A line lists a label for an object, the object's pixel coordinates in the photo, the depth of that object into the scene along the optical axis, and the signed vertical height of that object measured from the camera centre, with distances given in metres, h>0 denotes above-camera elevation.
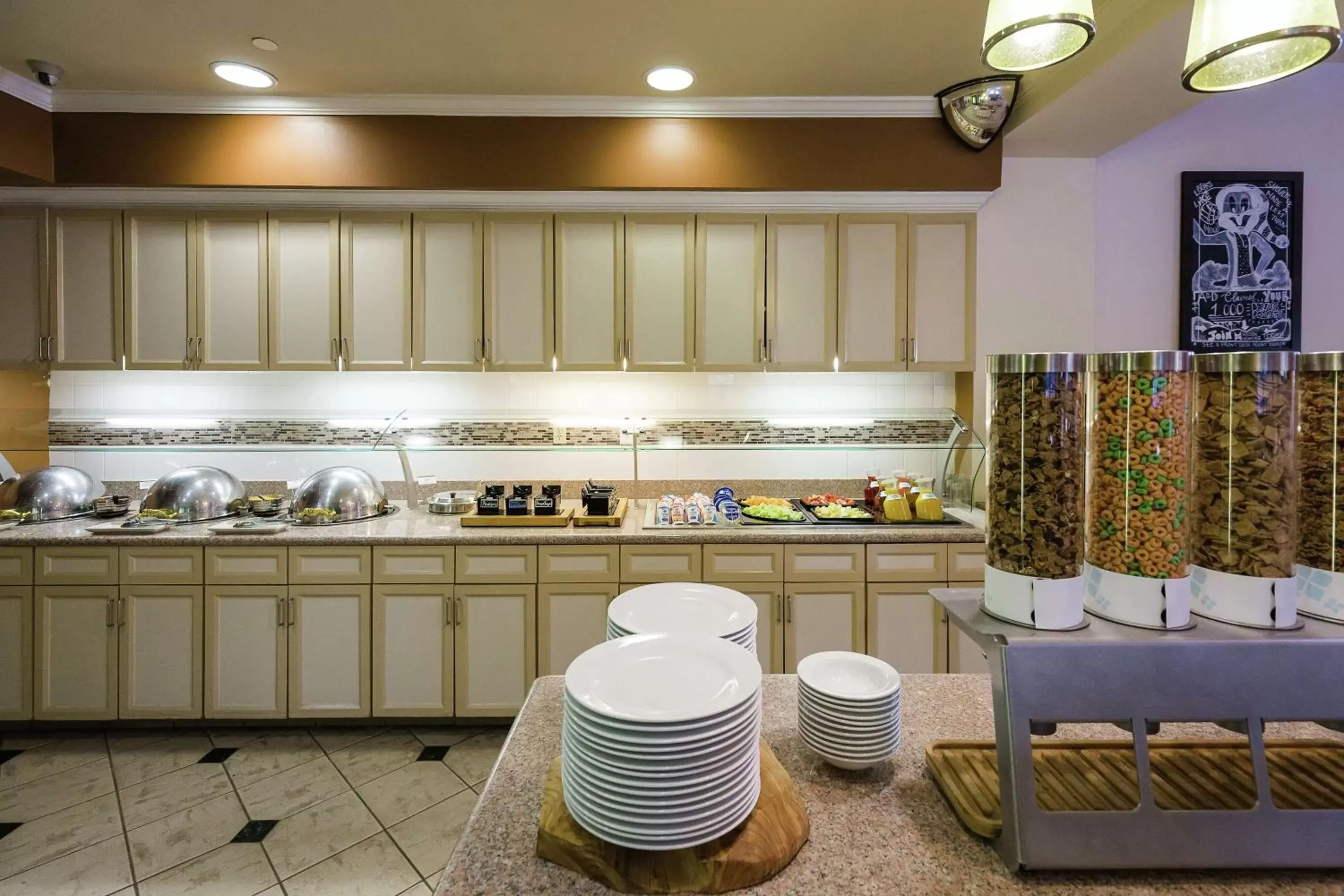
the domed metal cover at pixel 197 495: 2.84 -0.27
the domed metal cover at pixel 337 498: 2.87 -0.29
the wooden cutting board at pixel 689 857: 0.72 -0.50
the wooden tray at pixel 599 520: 2.81 -0.38
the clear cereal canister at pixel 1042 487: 0.82 -0.07
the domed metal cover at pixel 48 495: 2.82 -0.26
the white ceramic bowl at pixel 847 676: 0.98 -0.39
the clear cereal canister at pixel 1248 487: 0.81 -0.07
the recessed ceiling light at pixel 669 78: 2.64 +1.56
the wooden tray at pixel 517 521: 2.83 -0.38
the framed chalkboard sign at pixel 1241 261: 3.04 +0.86
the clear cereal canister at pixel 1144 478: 0.81 -0.06
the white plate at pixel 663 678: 0.73 -0.31
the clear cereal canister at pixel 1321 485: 0.83 -0.07
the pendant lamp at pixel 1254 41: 0.85 +0.58
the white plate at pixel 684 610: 1.07 -0.31
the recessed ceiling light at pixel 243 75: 2.60 +1.56
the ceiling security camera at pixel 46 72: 2.60 +1.56
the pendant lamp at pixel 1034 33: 0.95 +0.67
